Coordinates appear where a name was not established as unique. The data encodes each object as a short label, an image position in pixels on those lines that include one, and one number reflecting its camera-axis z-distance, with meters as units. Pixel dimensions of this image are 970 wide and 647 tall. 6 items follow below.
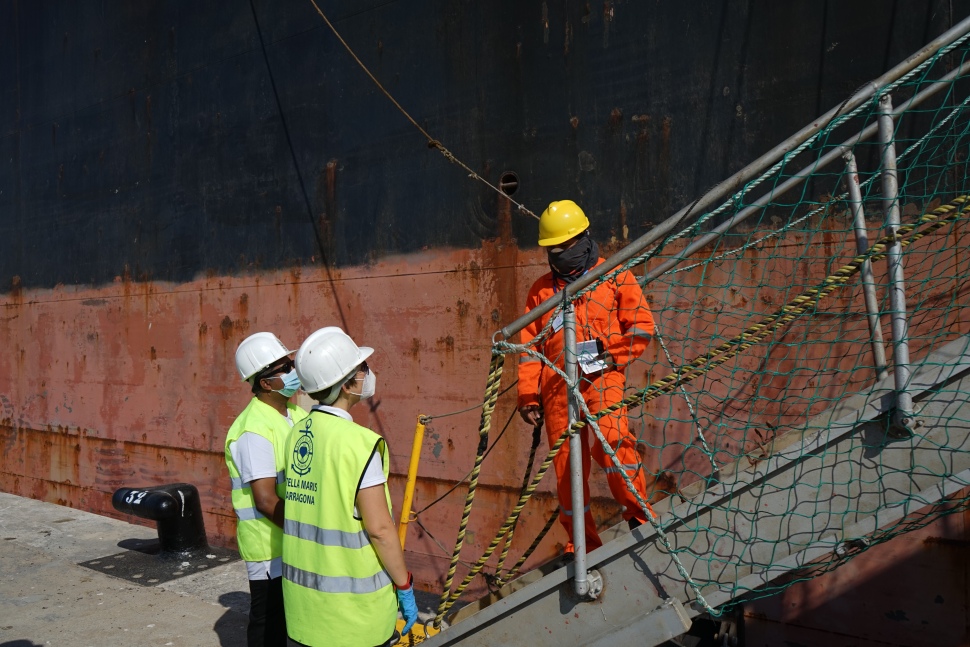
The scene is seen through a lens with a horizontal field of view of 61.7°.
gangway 2.48
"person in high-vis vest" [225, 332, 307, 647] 3.53
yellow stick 4.68
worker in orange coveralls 3.63
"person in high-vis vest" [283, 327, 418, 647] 2.74
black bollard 6.61
